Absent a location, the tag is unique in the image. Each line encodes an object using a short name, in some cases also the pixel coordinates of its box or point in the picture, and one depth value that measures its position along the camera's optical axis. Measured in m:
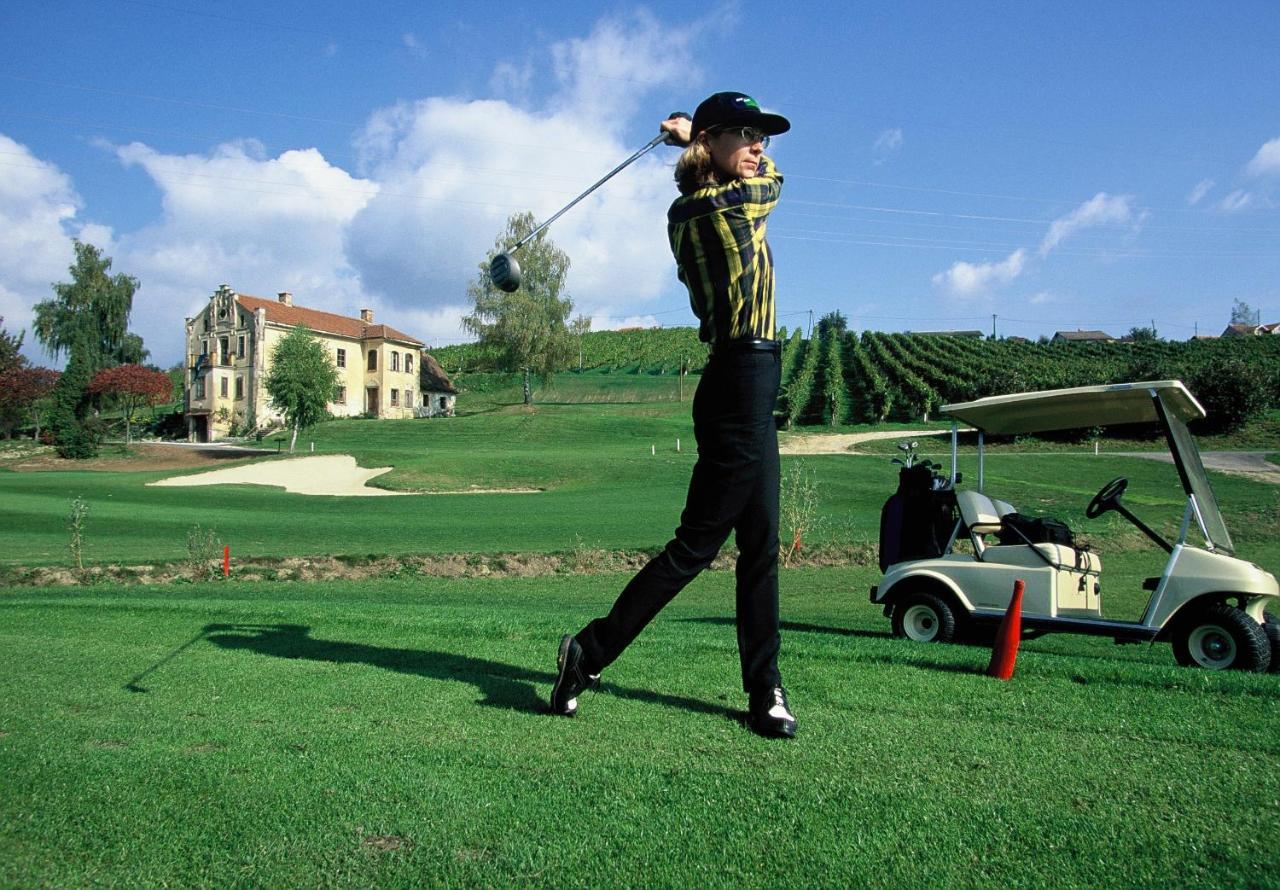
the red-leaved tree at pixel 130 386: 60.31
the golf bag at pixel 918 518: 7.53
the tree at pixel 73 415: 46.91
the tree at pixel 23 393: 56.00
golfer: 3.64
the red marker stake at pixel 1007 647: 4.21
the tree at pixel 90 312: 80.94
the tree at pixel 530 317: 69.88
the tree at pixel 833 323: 118.61
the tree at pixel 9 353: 56.50
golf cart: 6.07
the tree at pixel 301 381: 49.28
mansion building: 70.44
